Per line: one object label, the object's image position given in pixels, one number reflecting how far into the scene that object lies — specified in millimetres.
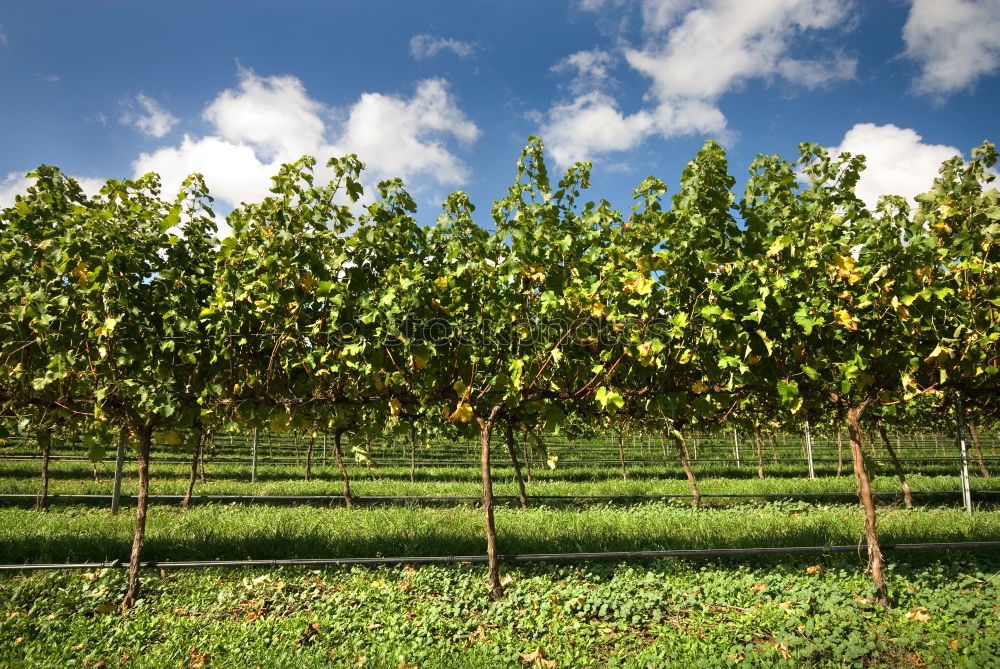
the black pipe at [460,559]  5562
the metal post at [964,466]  10258
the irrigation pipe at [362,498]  11930
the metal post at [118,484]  10086
